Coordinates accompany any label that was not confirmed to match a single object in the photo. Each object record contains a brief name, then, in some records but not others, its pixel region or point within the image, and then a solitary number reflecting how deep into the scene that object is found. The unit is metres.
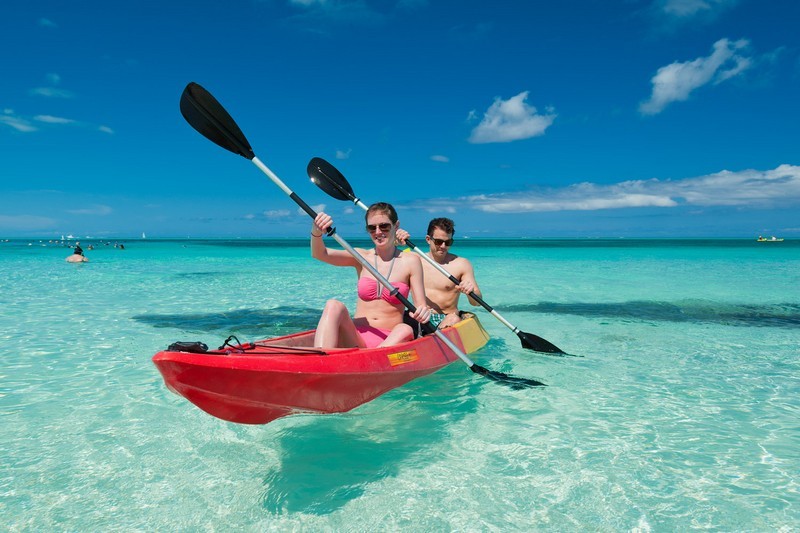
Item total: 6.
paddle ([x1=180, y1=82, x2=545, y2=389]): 5.14
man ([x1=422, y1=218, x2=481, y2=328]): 6.98
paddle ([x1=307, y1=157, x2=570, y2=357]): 7.04
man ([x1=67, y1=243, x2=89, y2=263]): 26.38
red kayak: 3.29
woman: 4.82
